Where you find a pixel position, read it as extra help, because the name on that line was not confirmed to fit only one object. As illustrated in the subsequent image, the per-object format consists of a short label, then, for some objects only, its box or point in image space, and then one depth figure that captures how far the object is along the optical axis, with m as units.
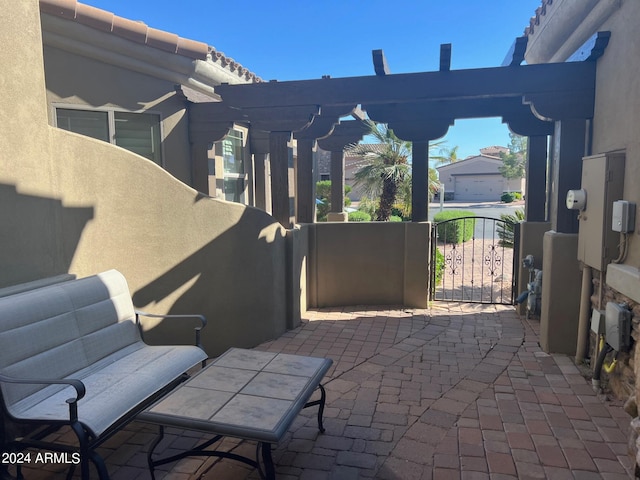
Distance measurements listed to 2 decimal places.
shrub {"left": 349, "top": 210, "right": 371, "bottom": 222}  15.80
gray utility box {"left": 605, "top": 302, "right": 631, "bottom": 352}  3.70
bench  2.61
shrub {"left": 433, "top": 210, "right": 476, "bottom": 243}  15.57
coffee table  2.47
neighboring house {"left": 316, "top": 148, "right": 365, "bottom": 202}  29.28
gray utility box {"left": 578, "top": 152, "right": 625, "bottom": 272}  4.01
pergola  5.00
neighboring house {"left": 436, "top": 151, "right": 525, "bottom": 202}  44.22
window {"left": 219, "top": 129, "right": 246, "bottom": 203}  8.38
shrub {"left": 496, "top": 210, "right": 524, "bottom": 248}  8.41
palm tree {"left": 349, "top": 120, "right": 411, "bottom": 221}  13.30
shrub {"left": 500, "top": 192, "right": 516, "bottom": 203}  36.59
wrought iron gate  7.60
